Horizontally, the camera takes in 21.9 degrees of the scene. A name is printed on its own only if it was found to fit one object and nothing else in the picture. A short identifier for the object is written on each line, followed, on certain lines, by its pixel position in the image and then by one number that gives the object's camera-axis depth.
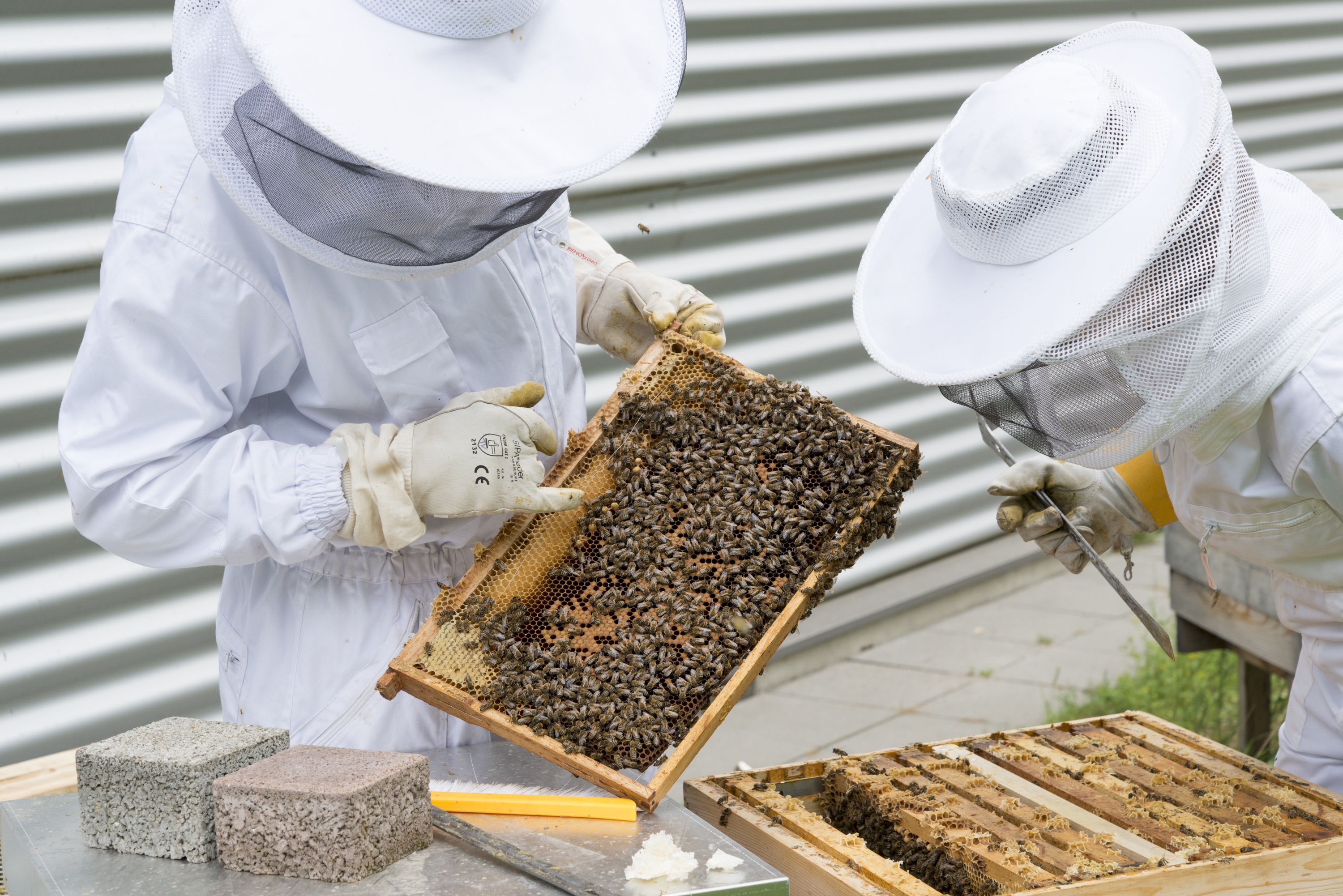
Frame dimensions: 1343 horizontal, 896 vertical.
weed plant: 4.87
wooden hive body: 2.98
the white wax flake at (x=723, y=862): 2.90
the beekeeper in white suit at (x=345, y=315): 2.88
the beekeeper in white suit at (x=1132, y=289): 2.92
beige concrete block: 2.88
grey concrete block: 2.92
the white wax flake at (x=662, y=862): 2.89
